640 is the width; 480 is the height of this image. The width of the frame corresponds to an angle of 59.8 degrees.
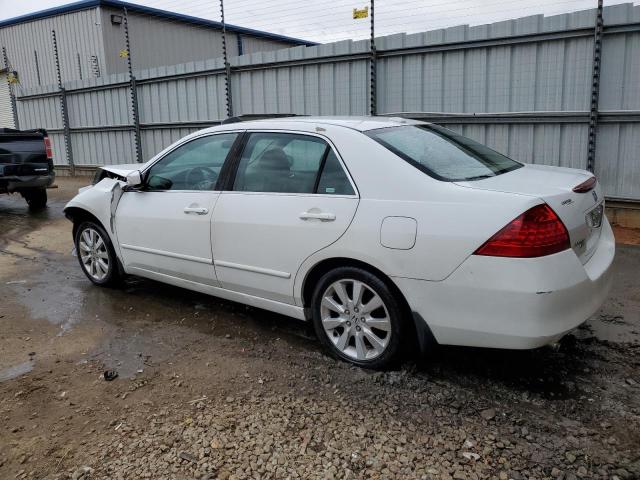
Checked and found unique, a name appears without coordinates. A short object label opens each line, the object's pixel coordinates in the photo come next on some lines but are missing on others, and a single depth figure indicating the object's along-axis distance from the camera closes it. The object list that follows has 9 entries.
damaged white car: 2.89
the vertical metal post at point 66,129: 15.16
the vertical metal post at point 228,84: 10.72
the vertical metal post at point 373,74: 8.40
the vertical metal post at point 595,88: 6.63
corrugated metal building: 17.31
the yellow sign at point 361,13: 8.33
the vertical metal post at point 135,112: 12.77
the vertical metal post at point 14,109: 17.33
